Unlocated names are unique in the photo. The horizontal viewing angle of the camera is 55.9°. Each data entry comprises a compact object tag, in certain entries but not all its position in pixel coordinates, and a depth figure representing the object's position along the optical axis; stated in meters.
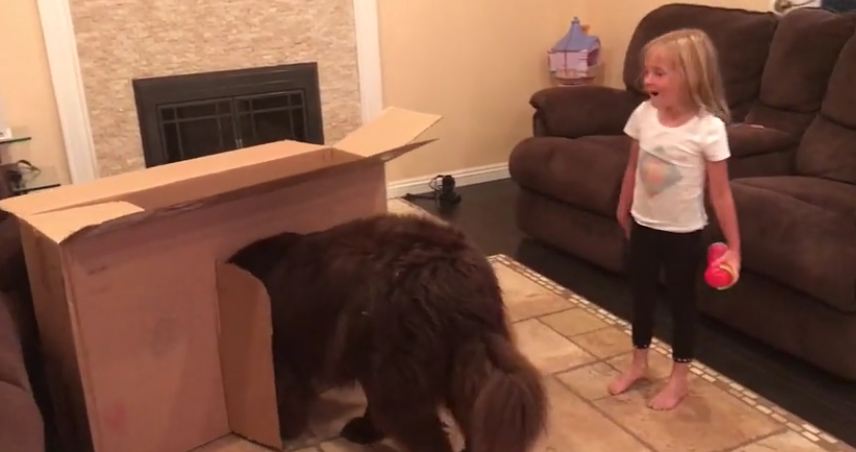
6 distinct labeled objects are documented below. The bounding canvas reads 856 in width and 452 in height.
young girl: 2.02
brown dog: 1.69
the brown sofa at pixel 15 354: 1.42
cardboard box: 1.82
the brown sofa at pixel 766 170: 2.28
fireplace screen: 3.69
